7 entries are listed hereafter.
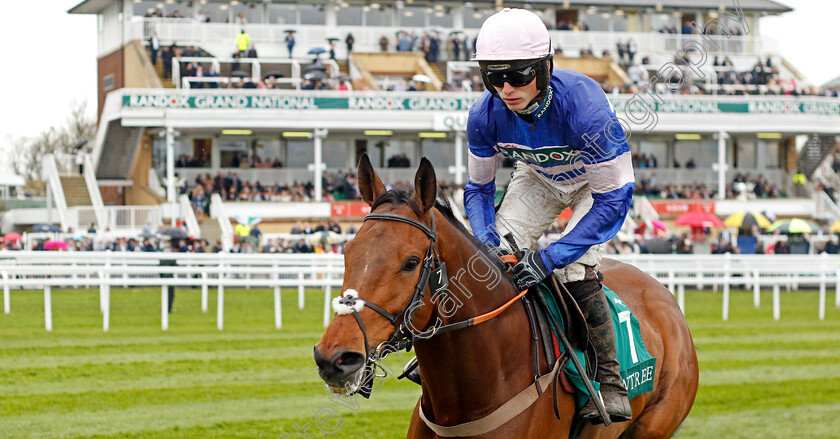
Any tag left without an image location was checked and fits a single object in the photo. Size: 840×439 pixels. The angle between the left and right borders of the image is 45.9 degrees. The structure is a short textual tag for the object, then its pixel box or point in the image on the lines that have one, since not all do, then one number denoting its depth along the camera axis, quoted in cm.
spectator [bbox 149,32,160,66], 3359
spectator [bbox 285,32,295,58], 3628
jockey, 362
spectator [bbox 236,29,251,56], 3419
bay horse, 296
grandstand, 3058
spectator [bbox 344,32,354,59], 3747
